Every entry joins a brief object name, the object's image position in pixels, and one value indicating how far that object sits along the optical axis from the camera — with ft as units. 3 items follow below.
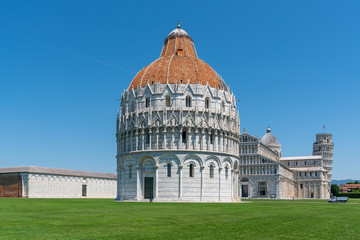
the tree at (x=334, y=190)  556.92
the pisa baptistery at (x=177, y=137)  199.82
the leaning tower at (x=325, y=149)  558.15
